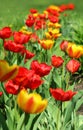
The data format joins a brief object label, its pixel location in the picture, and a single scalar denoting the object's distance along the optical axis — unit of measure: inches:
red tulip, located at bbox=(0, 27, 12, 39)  163.9
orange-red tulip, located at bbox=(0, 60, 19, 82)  80.7
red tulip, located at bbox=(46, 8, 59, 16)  260.6
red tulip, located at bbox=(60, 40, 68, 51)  155.6
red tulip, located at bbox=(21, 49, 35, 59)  148.8
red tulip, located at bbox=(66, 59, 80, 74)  133.3
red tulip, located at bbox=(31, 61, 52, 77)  109.2
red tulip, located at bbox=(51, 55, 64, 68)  138.8
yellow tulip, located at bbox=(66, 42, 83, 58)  140.0
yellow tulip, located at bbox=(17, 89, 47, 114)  85.2
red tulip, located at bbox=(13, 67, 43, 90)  94.3
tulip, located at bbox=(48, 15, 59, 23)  235.5
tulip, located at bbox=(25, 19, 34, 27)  208.4
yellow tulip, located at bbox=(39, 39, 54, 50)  167.9
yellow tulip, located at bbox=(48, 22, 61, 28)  240.8
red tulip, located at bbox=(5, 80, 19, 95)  99.7
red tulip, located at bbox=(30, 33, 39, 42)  216.6
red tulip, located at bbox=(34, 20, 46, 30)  234.3
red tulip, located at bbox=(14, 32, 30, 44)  153.4
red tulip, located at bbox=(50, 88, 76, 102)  100.9
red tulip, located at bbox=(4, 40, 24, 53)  140.3
